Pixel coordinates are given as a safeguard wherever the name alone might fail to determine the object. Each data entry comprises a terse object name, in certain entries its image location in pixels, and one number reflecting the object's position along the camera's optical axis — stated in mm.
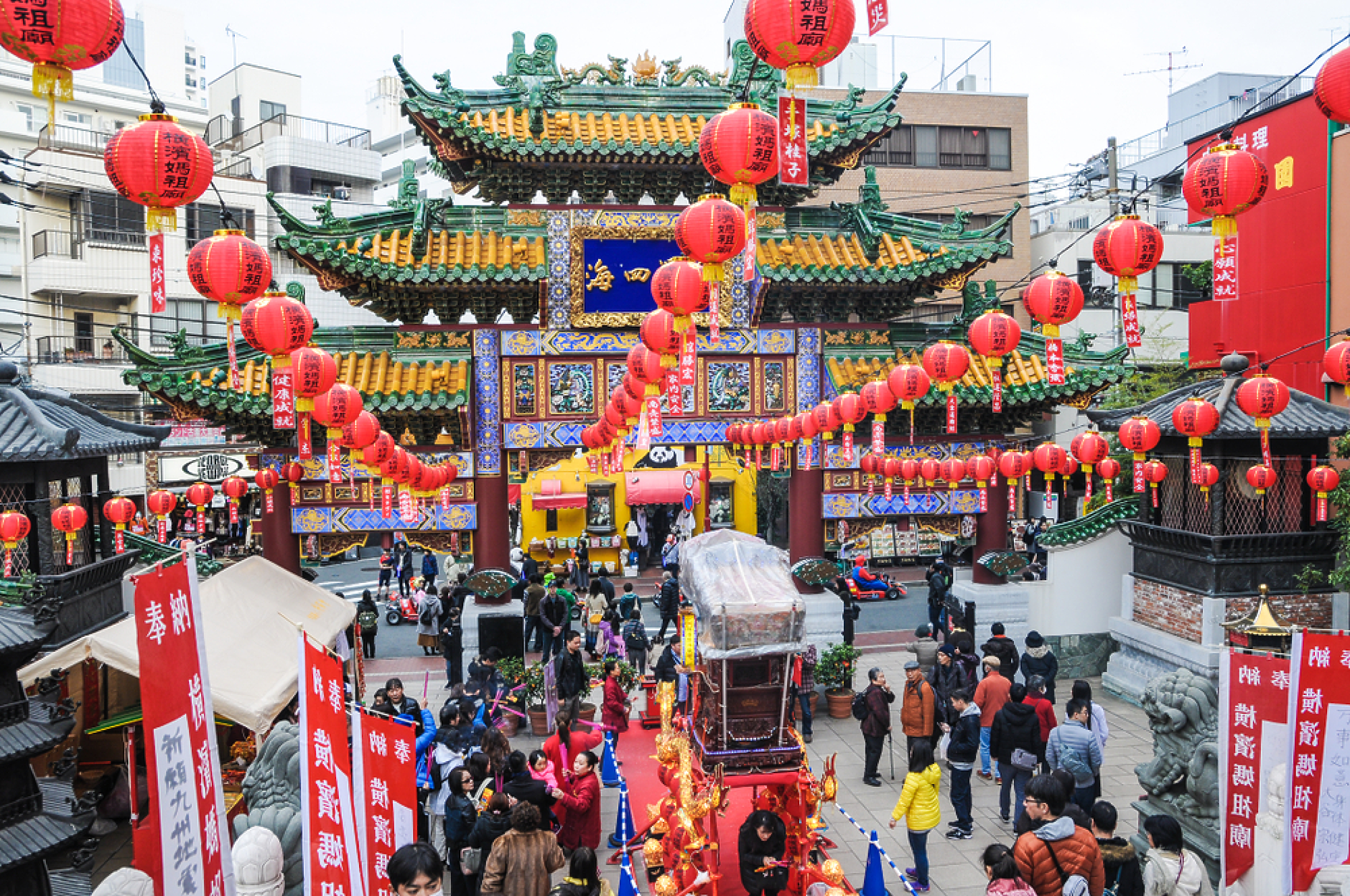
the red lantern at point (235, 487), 18084
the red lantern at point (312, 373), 9539
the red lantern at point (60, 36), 4973
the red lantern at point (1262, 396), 11172
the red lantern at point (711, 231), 8102
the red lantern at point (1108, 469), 16625
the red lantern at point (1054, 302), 9789
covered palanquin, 8891
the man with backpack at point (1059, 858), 6469
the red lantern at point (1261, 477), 12422
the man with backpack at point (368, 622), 17312
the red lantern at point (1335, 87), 6094
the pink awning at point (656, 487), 27500
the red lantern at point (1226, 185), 7605
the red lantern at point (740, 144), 7059
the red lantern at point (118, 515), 13842
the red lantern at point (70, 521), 12547
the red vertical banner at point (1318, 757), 6480
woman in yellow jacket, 8633
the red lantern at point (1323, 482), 12906
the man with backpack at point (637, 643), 15617
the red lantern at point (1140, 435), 13219
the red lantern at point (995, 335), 10422
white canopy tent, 9250
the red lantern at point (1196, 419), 12203
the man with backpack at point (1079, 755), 9219
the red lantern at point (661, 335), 10016
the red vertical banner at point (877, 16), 7527
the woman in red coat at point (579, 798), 8922
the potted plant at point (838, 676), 14562
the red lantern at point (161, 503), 17828
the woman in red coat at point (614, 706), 13008
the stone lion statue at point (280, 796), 6797
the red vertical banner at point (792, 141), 6891
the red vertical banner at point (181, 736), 4746
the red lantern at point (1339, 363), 10383
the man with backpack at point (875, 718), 11328
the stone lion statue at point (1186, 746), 7984
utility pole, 22297
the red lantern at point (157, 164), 6160
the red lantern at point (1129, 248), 8445
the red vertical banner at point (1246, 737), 6797
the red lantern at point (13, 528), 11156
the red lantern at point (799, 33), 5996
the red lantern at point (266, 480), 14295
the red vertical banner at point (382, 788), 6145
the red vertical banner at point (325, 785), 5352
